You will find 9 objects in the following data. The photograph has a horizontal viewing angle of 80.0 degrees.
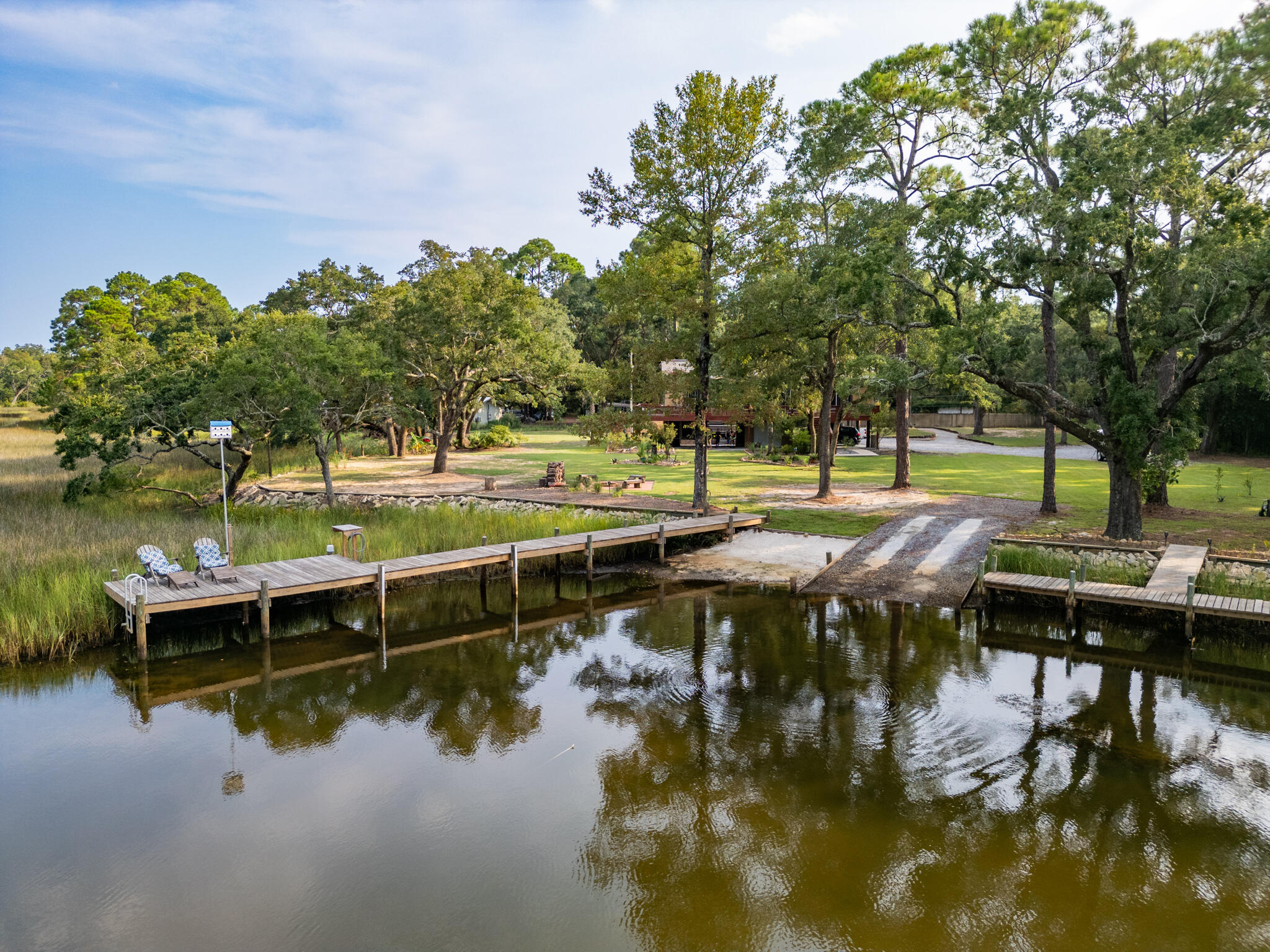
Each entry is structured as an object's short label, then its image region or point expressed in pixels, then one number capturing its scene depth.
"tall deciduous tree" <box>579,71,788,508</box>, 19.86
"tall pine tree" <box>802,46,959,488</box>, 21.89
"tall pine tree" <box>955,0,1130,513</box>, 15.43
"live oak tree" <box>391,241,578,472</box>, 29.58
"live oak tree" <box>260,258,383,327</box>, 45.66
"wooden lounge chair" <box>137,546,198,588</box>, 12.80
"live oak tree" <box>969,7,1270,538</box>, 14.24
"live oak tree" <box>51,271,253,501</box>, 20.84
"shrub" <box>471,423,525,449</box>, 43.62
